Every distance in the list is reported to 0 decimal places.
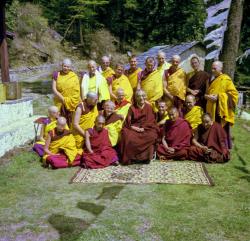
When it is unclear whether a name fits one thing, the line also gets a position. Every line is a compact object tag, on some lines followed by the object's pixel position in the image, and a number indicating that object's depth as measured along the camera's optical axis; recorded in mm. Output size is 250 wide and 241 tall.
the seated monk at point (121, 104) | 7176
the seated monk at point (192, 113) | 7125
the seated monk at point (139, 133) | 6609
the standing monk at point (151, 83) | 7492
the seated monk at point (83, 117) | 6723
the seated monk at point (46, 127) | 6957
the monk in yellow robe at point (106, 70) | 7832
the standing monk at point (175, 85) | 7309
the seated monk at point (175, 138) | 6809
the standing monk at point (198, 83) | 7197
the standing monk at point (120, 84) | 7602
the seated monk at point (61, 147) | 6418
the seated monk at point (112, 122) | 6848
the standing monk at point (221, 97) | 6906
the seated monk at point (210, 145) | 6680
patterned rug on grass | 5645
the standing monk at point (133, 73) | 7727
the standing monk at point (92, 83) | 7293
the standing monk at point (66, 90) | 7273
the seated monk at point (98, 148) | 6379
